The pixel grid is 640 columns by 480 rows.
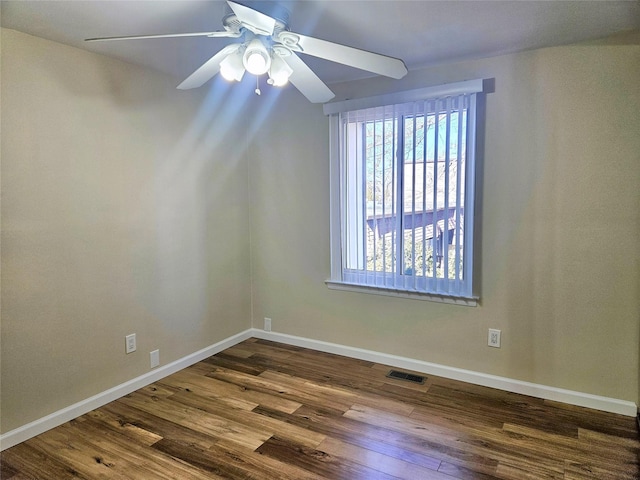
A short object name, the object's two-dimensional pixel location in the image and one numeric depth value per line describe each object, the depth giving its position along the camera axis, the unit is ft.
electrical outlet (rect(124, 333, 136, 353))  8.93
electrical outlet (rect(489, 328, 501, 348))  8.97
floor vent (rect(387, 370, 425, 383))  9.46
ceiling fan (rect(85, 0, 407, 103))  5.63
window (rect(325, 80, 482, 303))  8.91
